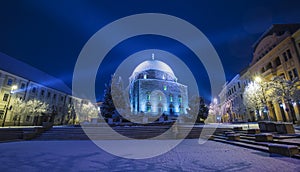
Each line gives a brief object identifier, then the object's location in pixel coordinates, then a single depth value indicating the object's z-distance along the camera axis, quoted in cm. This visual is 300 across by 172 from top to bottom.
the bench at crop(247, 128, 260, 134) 923
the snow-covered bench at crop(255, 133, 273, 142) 699
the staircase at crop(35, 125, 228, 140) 1280
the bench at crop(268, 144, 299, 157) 496
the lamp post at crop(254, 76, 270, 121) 1805
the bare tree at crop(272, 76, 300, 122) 1608
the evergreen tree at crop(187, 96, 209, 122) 2938
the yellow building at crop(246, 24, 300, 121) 1998
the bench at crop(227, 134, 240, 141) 897
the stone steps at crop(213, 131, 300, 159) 506
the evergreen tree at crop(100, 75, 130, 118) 2397
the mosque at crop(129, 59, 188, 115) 4112
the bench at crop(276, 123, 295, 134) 850
